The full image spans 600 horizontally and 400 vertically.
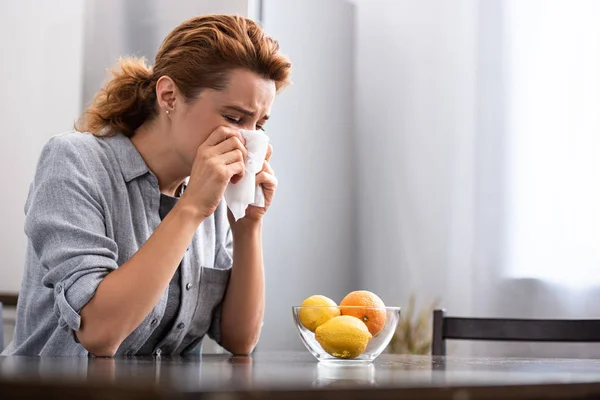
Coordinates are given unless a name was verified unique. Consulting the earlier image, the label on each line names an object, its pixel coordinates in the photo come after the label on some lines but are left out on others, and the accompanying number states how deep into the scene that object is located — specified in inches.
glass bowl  84.8
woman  94.1
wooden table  47.9
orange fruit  84.8
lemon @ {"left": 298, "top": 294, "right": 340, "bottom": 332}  84.9
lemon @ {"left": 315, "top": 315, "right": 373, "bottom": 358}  82.7
